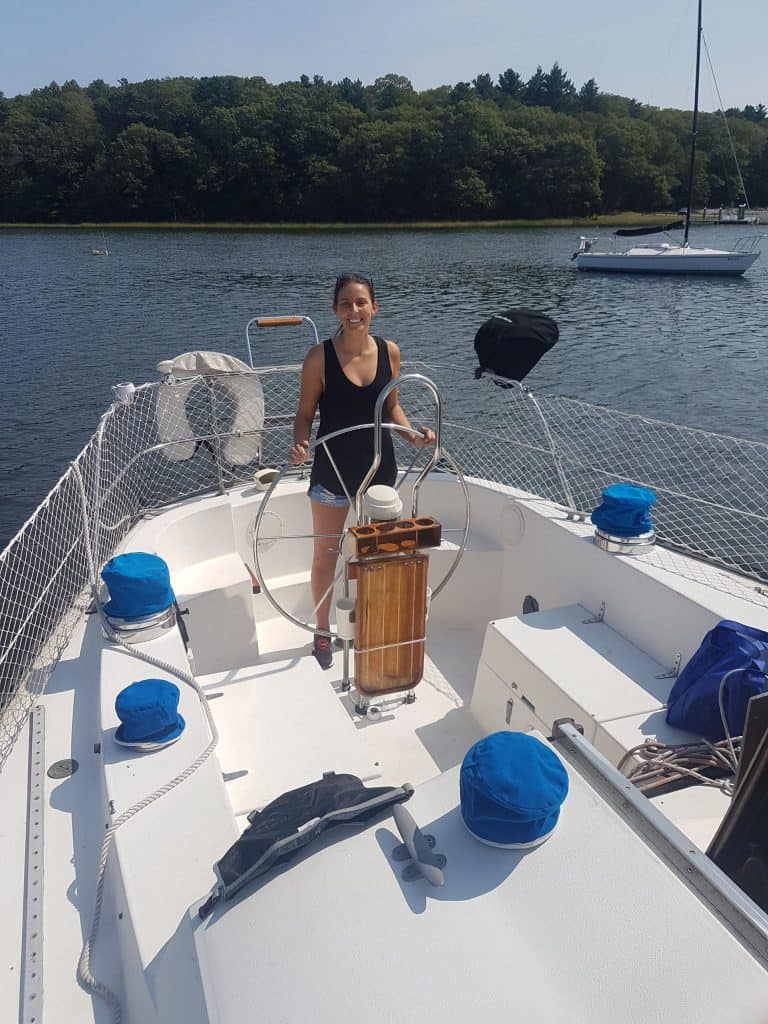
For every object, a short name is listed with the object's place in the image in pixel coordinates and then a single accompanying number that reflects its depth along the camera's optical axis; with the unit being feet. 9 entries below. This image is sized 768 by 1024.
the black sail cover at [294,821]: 3.52
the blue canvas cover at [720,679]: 5.68
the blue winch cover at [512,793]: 3.47
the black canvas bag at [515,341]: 9.21
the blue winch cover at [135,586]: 6.44
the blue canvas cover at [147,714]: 5.24
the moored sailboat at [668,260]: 76.69
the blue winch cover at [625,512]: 8.27
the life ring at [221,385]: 9.88
